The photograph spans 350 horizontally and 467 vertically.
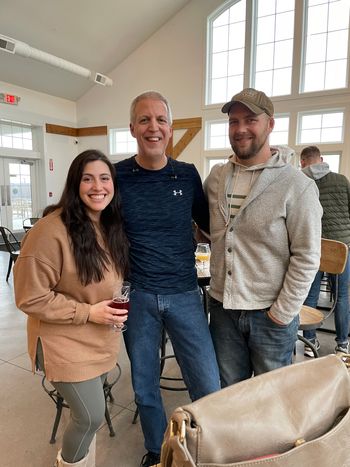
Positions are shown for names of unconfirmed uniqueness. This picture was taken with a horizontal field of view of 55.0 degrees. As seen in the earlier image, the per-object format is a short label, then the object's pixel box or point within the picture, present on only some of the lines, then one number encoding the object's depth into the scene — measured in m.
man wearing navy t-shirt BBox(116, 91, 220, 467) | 1.44
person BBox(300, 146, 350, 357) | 2.94
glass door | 8.56
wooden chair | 2.08
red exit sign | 7.95
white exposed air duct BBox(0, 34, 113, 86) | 6.46
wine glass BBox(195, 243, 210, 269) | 2.38
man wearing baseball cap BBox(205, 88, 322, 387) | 1.23
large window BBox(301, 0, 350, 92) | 6.78
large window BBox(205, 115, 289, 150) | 8.14
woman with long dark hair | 1.14
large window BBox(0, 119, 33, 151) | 8.40
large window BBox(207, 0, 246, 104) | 7.71
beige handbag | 0.65
